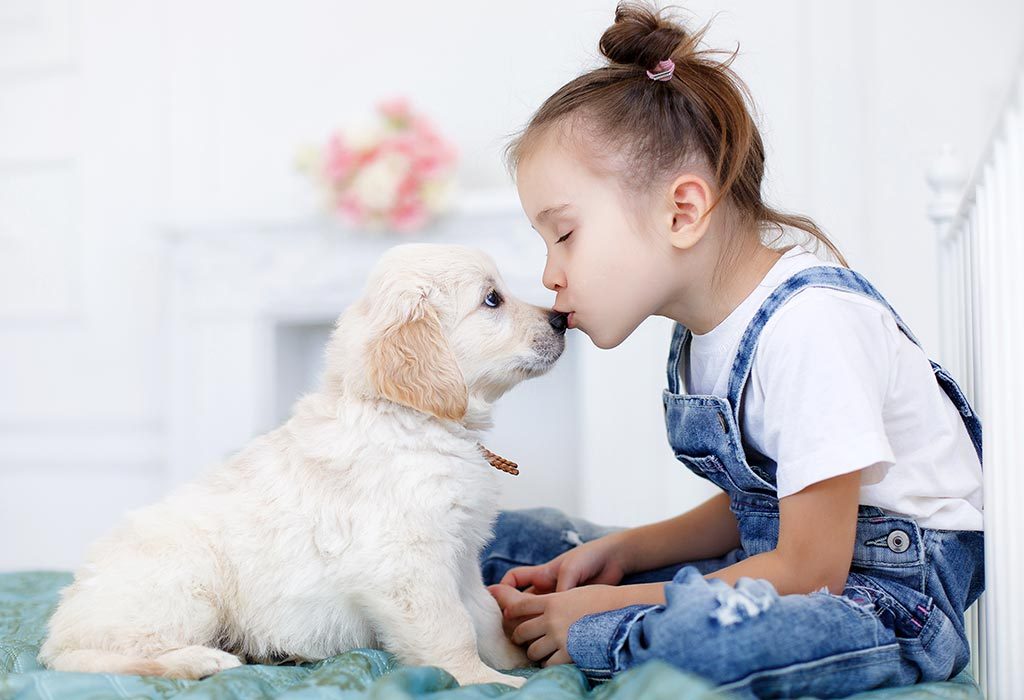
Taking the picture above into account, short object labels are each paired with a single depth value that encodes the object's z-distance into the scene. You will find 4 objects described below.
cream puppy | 1.19
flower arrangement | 2.79
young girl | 1.04
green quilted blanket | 0.91
